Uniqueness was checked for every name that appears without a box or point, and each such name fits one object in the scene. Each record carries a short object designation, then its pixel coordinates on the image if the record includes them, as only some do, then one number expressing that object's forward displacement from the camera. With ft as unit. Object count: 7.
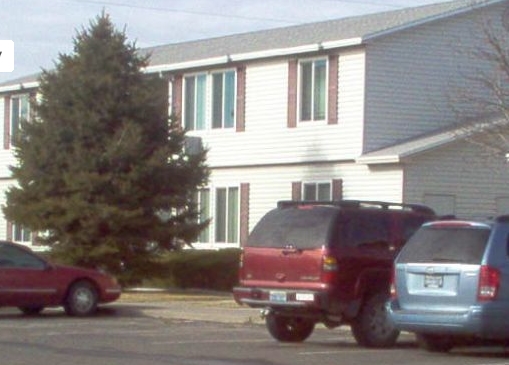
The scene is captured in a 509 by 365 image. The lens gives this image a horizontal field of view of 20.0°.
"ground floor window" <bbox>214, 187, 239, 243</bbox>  130.00
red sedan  86.43
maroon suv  64.28
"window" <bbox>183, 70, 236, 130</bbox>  128.88
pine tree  110.01
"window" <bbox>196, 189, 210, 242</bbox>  132.07
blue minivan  59.57
